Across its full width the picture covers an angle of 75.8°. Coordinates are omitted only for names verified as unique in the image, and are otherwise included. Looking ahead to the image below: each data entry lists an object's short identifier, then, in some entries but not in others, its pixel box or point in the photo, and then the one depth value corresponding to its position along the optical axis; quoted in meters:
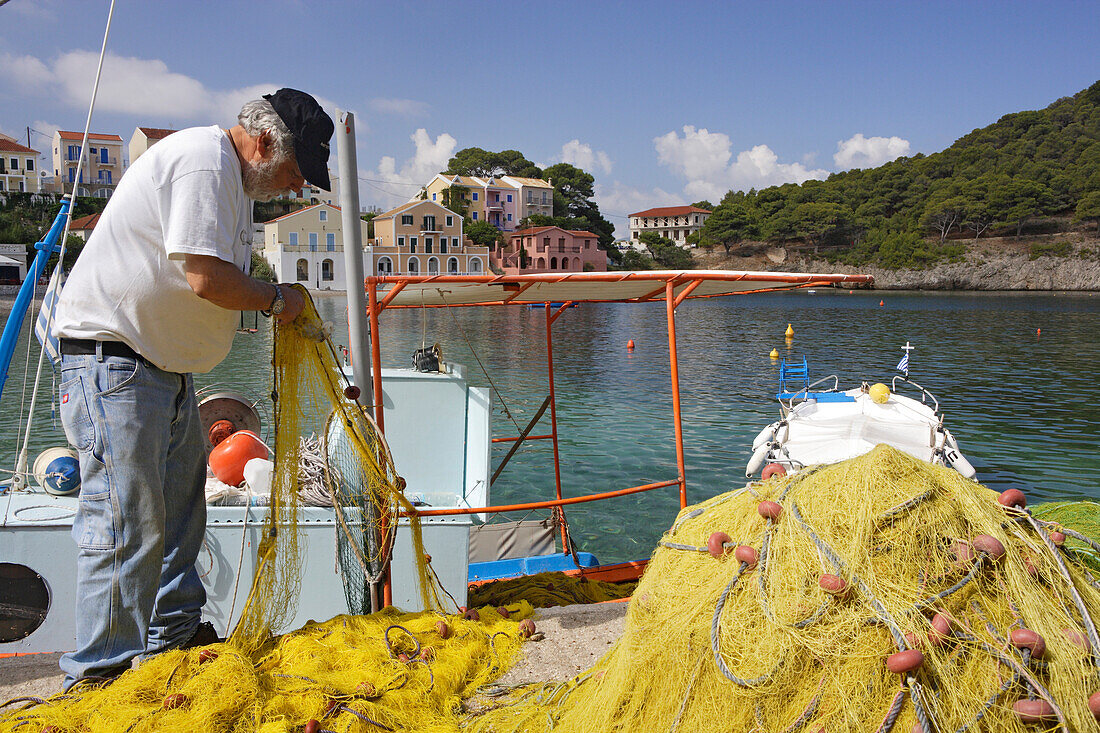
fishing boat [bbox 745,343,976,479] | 11.76
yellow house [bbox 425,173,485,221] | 99.44
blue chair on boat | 14.81
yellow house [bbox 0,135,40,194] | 80.00
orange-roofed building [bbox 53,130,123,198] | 83.12
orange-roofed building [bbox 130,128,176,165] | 73.31
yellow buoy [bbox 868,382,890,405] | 12.62
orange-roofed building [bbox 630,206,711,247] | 125.38
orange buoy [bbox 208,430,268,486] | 5.25
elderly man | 2.30
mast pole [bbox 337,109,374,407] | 3.55
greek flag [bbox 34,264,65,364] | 2.74
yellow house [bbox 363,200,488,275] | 81.25
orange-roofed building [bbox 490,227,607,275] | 89.56
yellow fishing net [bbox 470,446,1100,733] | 1.83
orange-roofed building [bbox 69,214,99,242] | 60.59
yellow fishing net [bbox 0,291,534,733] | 2.33
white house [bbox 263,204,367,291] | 72.25
